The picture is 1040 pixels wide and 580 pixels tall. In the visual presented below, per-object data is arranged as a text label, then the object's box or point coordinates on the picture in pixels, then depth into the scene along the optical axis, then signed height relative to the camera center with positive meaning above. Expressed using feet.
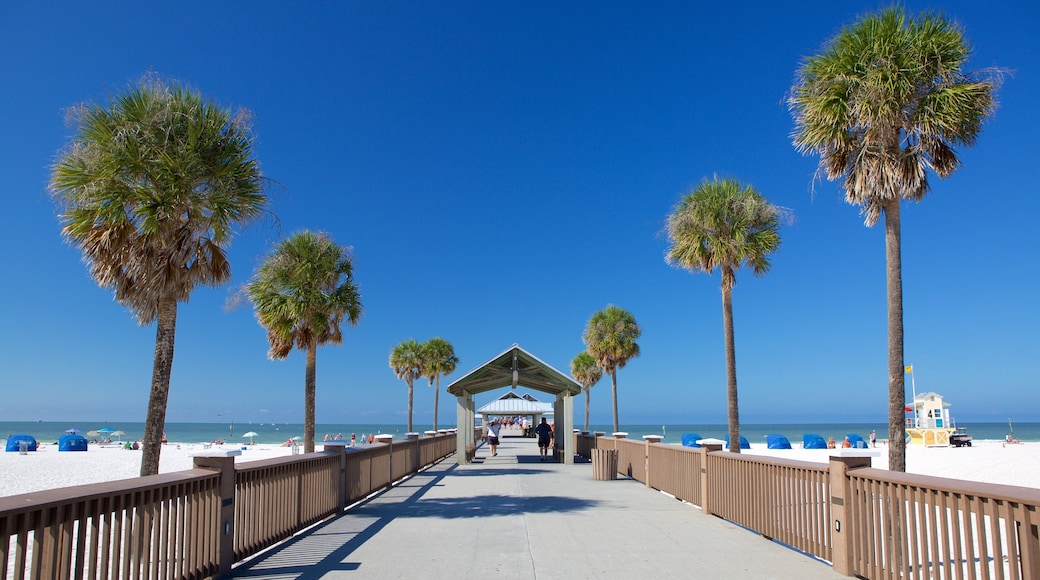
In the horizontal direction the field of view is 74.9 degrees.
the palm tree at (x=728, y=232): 53.72 +11.57
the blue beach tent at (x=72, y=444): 147.43 -13.78
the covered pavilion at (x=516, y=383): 68.18 -0.50
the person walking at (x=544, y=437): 78.38 -6.73
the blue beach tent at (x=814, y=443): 138.68 -13.42
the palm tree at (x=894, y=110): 29.71 +12.00
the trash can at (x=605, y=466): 51.78 -6.65
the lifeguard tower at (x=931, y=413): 175.94 -9.55
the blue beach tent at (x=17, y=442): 147.01 -13.43
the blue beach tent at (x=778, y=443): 135.03 -13.11
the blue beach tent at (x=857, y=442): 151.10 -14.80
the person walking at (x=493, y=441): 86.07 -7.87
